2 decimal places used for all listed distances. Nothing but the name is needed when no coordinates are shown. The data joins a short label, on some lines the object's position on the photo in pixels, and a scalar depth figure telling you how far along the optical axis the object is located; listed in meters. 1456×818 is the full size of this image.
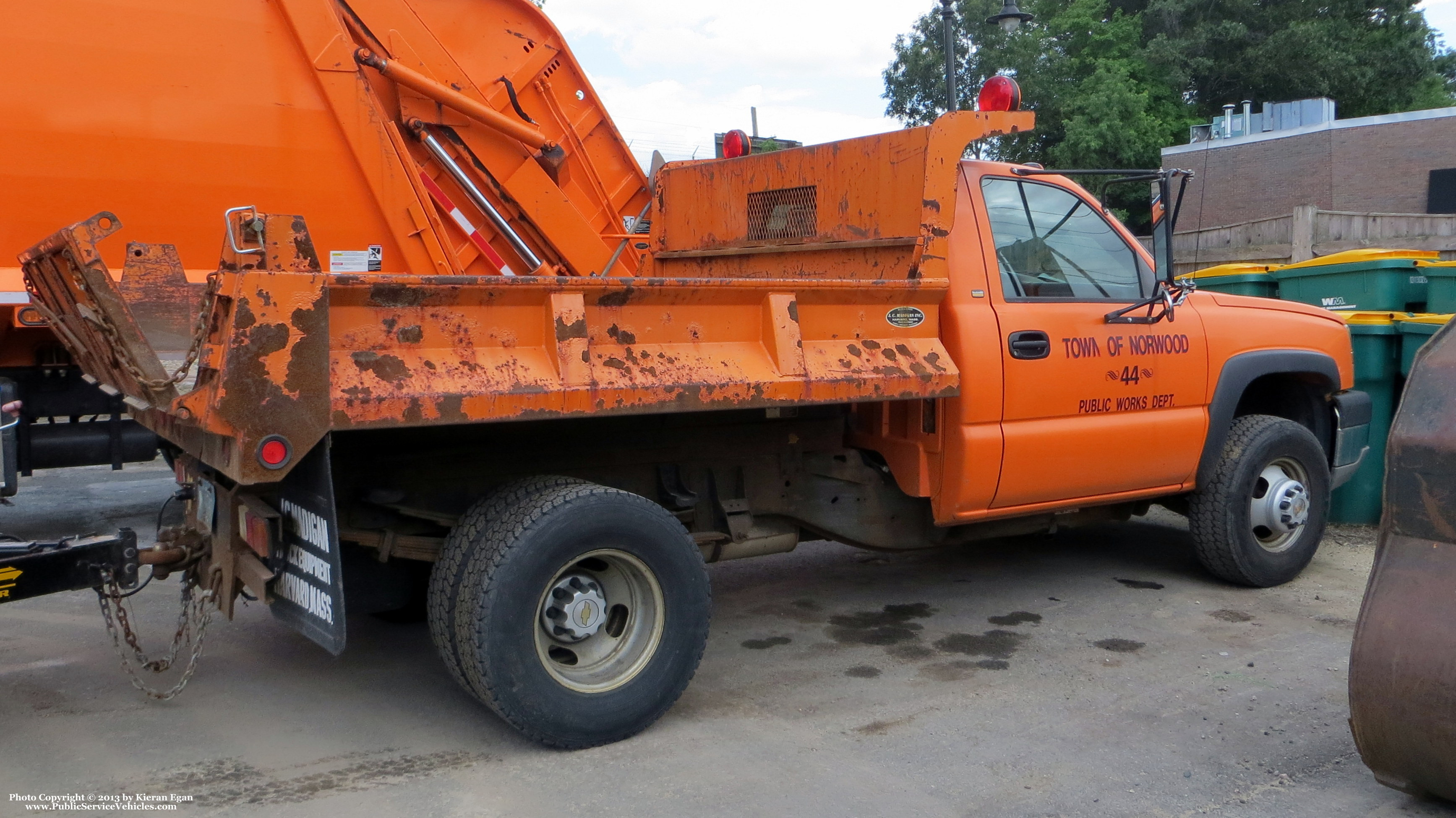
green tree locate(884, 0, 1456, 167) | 32.94
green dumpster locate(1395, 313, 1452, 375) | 7.23
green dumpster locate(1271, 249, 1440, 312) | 8.40
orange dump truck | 3.58
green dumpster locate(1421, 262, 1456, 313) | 8.13
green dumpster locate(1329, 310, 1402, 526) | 7.47
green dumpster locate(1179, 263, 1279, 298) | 9.20
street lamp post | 12.27
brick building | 26.91
